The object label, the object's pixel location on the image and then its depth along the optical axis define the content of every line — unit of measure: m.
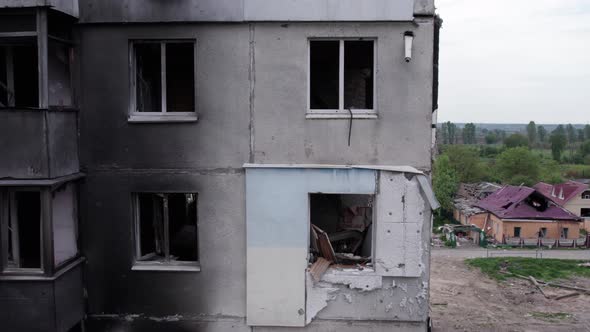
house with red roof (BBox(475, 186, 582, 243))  47.47
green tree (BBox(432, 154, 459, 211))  64.06
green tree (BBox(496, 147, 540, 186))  81.50
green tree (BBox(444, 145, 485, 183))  84.50
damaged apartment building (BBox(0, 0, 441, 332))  7.72
